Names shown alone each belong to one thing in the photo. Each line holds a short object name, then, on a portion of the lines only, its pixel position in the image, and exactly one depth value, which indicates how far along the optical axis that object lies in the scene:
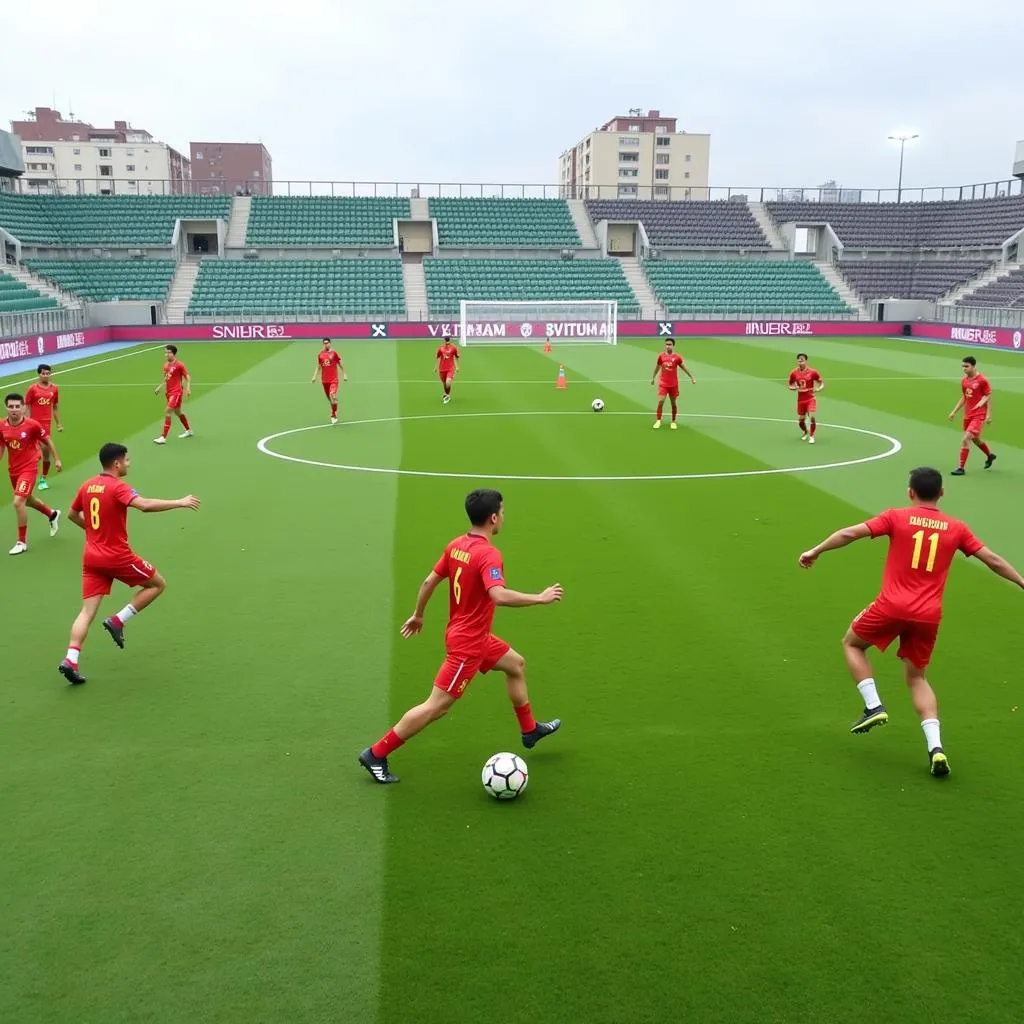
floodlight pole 77.88
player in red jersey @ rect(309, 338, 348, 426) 23.47
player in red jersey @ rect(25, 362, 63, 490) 17.20
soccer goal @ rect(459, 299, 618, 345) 55.22
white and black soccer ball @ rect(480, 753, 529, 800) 6.79
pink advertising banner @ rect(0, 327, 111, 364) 41.59
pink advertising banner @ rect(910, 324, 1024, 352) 50.16
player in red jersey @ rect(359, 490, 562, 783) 6.79
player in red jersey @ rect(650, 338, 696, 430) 22.64
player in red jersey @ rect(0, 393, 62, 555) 13.30
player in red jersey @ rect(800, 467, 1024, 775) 7.25
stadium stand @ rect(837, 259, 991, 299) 68.44
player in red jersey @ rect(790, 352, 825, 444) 20.81
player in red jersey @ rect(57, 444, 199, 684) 8.91
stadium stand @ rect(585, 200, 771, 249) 74.25
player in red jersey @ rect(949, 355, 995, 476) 17.73
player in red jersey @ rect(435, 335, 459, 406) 27.92
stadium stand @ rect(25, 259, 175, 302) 60.95
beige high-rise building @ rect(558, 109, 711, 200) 158.75
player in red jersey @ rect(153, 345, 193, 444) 21.67
